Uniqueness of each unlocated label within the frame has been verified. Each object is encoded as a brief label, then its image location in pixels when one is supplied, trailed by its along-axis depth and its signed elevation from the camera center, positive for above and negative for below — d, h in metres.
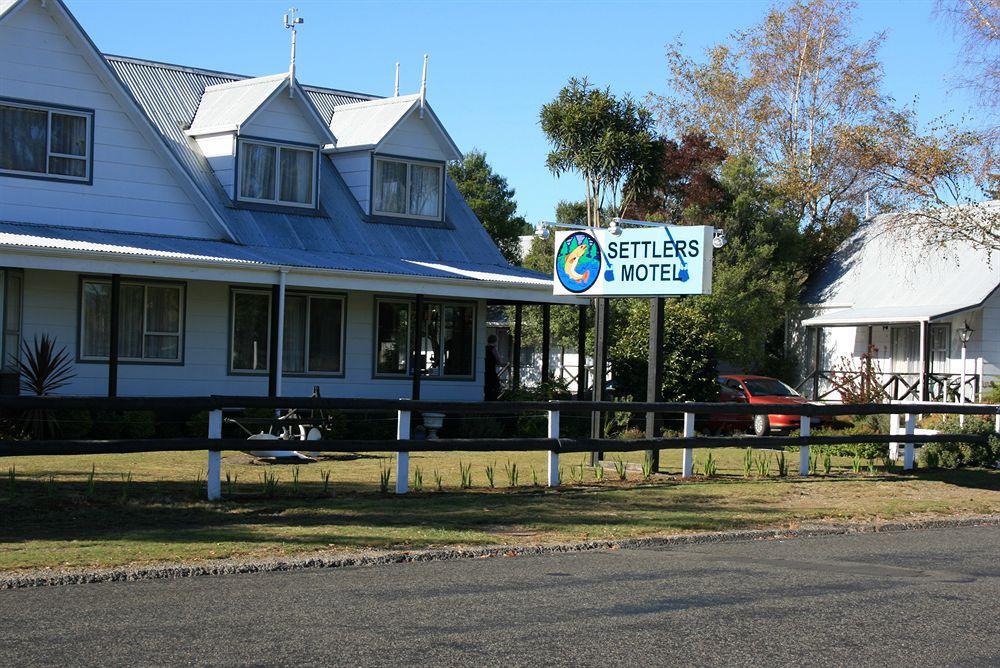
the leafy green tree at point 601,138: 34.44 +7.51
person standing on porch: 28.78 +0.51
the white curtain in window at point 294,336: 25.56 +1.20
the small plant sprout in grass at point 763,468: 17.72 -0.94
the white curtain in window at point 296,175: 26.42 +4.75
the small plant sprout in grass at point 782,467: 17.93 -0.93
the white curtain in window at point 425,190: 28.67 +4.86
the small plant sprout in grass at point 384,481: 14.30 -1.04
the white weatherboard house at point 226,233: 21.75 +3.21
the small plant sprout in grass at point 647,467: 17.03 -0.93
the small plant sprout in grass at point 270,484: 13.49 -1.07
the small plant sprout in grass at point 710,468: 17.33 -0.95
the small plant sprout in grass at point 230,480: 13.81 -1.08
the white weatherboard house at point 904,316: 33.72 +2.66
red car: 28.70 +0.14
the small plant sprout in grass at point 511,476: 15.25 -1.00
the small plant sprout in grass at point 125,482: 12.85 -1.09
